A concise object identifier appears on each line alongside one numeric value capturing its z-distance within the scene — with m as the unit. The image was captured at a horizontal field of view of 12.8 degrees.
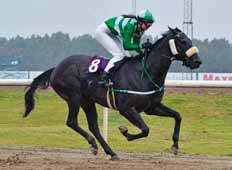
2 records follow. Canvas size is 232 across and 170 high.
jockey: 13.14
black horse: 12.88
